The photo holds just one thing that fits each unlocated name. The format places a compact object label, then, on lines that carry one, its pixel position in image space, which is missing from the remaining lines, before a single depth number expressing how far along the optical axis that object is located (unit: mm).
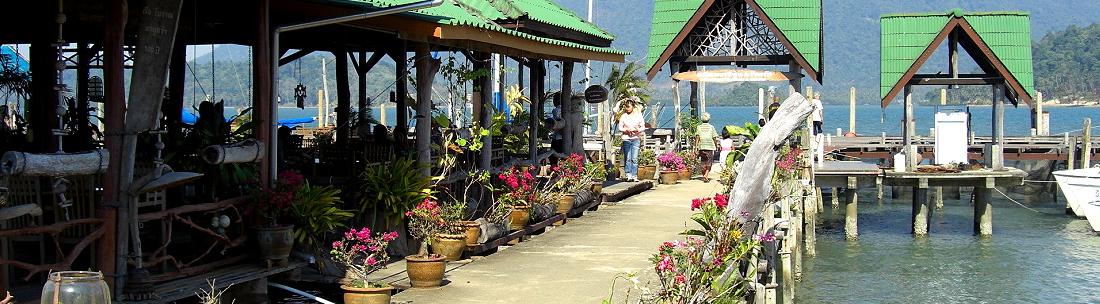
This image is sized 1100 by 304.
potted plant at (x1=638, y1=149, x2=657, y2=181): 30531
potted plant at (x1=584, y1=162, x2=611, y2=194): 23450
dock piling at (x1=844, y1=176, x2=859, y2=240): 32406
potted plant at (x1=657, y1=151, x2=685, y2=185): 30125
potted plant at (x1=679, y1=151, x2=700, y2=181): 31470
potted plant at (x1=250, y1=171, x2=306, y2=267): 13367
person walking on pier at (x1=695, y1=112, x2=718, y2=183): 34531
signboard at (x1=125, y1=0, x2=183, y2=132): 11797
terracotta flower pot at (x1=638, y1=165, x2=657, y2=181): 30516
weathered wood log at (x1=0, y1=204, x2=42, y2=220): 10617
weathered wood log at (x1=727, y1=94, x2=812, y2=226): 15055
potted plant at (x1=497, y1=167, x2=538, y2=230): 19094
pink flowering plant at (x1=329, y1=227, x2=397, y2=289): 13328
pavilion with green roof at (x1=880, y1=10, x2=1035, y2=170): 31984
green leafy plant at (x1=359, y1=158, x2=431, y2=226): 15984
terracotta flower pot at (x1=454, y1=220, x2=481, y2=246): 16969
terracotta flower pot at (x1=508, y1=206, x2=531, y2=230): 19219
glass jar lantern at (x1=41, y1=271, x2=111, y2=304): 6934
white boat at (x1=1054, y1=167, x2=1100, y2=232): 36188
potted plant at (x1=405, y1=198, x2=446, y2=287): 16203
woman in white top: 28484
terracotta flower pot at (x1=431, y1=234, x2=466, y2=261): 16438
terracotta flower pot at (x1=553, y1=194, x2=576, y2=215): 21656
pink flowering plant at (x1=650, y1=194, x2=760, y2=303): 11852
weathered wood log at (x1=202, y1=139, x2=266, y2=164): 12891
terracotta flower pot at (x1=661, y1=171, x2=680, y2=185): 30094
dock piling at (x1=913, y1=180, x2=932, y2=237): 33219
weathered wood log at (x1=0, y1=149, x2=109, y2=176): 10555
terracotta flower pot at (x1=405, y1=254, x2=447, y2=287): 14555
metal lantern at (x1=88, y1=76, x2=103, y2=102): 21922
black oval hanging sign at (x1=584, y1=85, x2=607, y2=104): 27480
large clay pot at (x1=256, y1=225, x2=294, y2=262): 13352
